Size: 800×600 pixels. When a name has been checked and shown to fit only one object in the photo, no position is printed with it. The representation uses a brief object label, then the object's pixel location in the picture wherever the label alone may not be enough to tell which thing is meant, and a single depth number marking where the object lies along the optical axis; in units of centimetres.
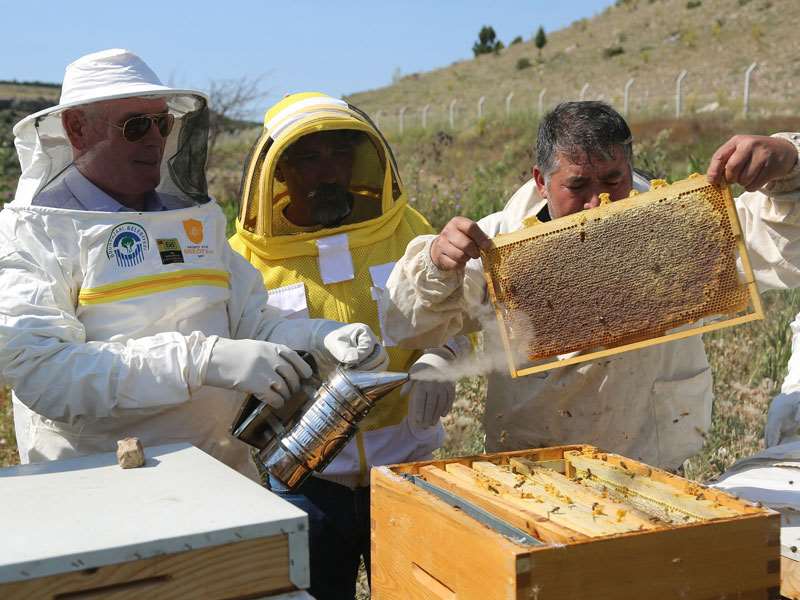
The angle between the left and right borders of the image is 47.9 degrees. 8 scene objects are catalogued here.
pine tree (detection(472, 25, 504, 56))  5806
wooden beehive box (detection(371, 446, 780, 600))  183
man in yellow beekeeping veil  315
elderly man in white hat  253
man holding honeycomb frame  290
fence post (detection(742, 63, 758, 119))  2319
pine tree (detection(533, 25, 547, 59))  5062
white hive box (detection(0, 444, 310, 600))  163
